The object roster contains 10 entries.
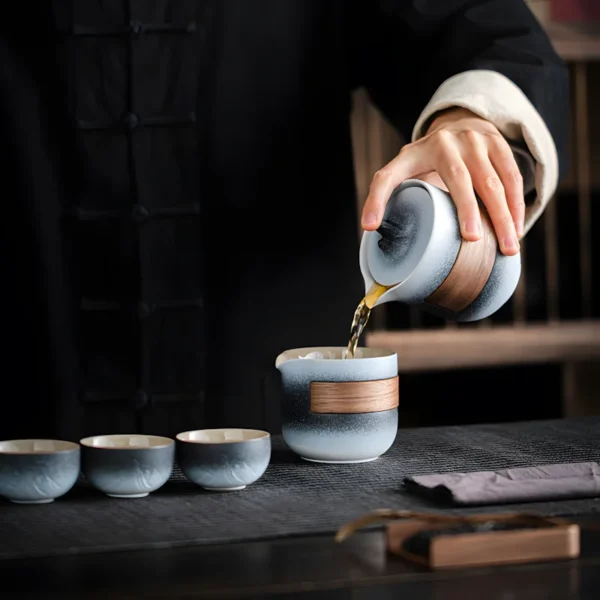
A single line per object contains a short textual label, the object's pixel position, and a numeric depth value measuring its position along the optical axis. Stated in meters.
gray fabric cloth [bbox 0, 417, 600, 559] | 1.26
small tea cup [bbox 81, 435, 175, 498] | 1.34
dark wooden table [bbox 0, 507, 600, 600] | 1.17
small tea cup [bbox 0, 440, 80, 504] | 1.33
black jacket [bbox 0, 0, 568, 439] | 1.78
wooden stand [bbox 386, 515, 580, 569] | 1.20
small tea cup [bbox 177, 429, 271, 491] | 1.35
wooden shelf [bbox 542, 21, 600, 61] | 2.95
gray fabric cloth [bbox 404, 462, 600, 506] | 1.32
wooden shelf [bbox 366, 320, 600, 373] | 2.83
